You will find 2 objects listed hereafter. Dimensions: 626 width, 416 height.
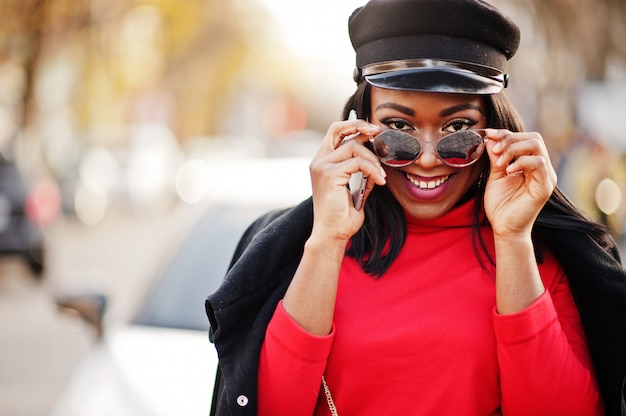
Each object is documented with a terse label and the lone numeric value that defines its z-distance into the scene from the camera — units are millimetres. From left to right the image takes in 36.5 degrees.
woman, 2193
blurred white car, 3170
